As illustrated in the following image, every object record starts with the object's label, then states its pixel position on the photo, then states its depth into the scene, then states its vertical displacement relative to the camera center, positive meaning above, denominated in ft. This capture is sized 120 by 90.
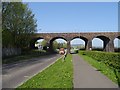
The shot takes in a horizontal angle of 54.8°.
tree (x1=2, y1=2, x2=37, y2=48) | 68.39 +14.20
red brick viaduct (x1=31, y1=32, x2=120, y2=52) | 132.98 +9.52
